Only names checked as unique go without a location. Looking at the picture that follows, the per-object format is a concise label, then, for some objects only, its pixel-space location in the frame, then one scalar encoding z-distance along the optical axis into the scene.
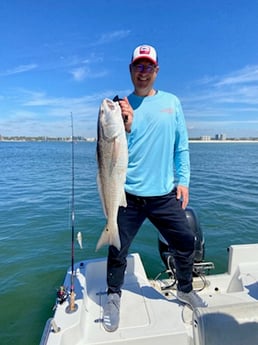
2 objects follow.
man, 2.53
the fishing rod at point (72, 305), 2.69
